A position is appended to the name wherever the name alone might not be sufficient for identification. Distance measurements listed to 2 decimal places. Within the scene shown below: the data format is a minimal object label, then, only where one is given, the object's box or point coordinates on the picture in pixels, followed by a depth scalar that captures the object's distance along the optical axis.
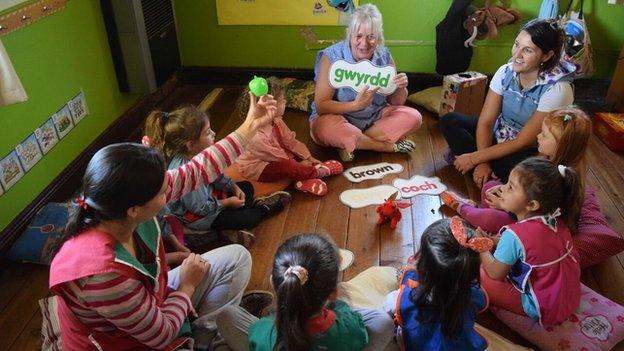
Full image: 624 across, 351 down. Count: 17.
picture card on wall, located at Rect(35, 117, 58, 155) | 2.06
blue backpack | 2.67
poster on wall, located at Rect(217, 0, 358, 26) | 3.01
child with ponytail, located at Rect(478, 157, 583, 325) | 1.44
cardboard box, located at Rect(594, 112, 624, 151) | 2.53
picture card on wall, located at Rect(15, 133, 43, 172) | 1.94
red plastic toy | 2.01
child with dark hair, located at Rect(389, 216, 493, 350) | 1.17
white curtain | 1.53
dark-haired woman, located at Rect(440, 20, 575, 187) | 1.99
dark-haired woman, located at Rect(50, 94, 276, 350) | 0.97
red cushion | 1.75
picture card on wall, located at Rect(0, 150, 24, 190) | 1.84
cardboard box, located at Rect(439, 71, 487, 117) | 2.71
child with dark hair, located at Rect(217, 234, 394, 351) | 1.02
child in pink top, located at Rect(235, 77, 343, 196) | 2.19
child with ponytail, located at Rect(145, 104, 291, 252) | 1.68
